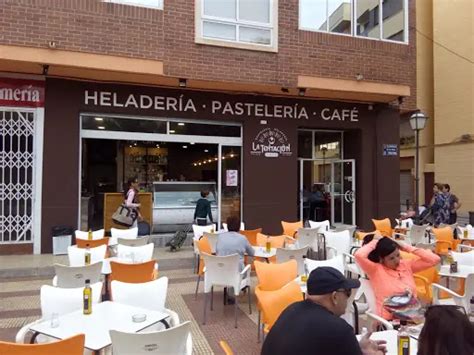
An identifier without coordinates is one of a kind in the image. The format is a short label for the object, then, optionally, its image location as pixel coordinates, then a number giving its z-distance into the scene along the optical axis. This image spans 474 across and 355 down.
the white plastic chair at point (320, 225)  9.29
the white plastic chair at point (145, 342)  2.60
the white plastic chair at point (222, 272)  5.37
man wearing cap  2.15
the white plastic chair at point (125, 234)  7.81
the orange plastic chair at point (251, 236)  8.00
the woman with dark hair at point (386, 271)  3.95
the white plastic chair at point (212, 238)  7.27
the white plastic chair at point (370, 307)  3.52
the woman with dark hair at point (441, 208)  11.31
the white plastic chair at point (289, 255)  5.93
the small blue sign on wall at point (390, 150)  12.56
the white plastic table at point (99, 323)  3.02
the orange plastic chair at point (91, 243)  6.86
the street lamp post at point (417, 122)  12.54
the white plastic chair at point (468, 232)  8.39
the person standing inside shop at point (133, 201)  9.70
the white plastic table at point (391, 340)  2.78
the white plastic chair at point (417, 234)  8.46
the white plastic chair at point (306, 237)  7.79
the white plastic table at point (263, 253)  6.37
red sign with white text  9.12
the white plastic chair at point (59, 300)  3.66
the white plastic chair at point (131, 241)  7.05
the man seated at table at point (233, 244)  5.91
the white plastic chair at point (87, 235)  7.46
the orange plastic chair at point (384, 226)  9.73
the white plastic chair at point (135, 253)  5.95
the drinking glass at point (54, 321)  3.22
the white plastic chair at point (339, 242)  7.43
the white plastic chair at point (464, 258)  5.62
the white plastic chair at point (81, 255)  5.71
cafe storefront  9.57
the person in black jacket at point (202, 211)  10.05
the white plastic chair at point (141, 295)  3.91
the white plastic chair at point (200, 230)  8.18
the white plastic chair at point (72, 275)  4.71
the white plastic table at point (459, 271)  5.12
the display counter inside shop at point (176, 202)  10.69
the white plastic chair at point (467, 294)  4.36
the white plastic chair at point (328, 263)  5.02
